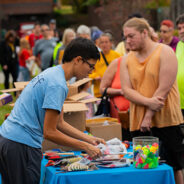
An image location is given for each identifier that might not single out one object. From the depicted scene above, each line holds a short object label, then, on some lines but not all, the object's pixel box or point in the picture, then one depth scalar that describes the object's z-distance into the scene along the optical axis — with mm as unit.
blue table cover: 4807
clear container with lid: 4873
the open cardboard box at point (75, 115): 6373
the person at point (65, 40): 12594
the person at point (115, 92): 8338
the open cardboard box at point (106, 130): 6614
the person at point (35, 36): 22557
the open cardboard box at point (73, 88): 7489
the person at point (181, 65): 7712
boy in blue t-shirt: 4454
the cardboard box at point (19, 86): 7559
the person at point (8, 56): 18523
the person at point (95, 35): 14494
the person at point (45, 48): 15572
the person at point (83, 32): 13006
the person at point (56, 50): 13713
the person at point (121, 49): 12867
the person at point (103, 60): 10694
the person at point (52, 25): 21642
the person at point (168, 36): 10436
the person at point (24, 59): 18783
